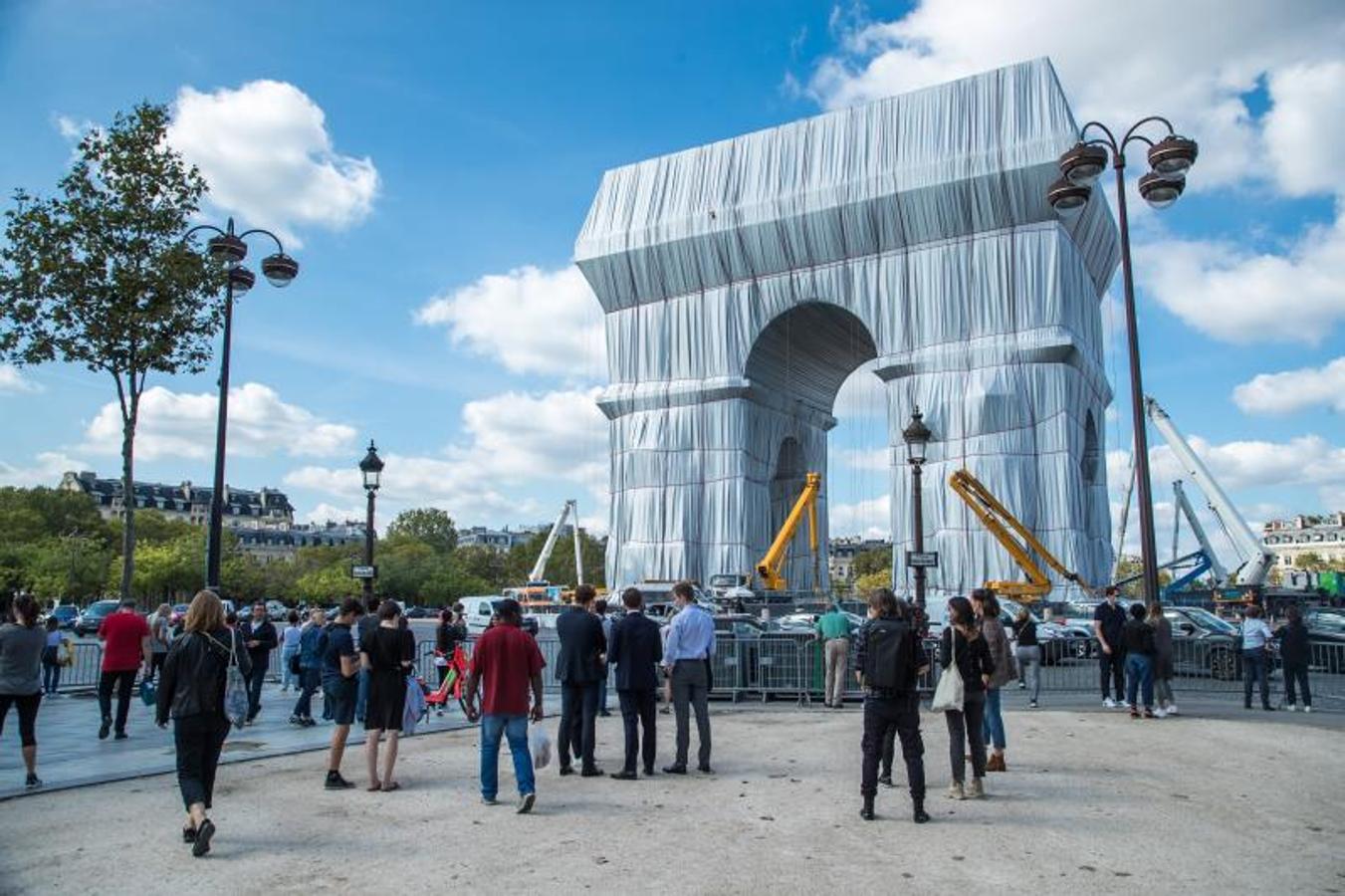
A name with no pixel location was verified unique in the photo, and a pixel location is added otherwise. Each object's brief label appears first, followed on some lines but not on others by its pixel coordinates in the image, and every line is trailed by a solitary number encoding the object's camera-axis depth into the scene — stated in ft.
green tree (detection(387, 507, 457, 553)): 438.81
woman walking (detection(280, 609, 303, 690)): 58.80
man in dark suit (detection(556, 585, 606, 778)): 33.04
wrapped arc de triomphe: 132.67
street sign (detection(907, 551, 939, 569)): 63.82
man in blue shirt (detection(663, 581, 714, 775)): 33.22
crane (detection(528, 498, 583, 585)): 244.42
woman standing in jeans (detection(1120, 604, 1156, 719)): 44.27
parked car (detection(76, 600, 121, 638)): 133.49
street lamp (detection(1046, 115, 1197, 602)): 48.03
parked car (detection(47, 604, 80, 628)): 167.76
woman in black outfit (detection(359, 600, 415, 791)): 29.40
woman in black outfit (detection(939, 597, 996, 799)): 28.27
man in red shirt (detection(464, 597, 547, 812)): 27.17
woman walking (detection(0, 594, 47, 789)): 30.27
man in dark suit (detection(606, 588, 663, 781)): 32.73
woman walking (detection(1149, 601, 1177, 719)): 45.52
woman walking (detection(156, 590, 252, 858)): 23.36
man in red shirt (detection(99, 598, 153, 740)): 41.68
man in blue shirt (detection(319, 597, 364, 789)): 30.01
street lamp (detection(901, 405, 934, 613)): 69.82
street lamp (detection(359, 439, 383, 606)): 60.64
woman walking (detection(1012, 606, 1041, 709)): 50.62
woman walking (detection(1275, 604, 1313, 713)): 49.49
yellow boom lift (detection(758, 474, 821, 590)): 142.10
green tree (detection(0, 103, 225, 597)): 60.85
